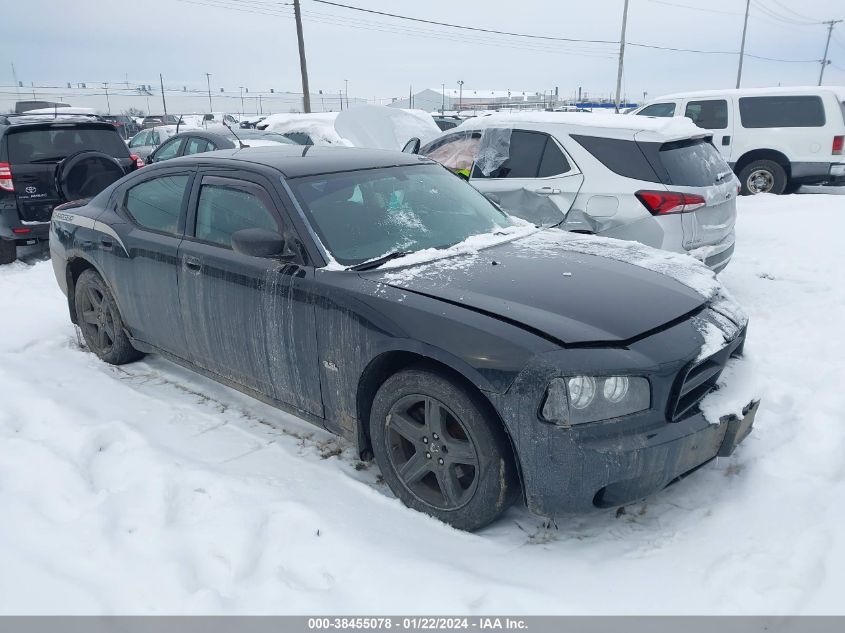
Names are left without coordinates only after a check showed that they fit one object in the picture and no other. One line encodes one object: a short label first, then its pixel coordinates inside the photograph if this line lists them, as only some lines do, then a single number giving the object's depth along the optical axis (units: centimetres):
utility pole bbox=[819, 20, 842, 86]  6121
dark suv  744
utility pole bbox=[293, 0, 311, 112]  2516
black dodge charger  251
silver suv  521
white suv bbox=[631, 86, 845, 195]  1076
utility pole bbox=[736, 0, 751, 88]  4567
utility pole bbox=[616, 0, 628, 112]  3388
